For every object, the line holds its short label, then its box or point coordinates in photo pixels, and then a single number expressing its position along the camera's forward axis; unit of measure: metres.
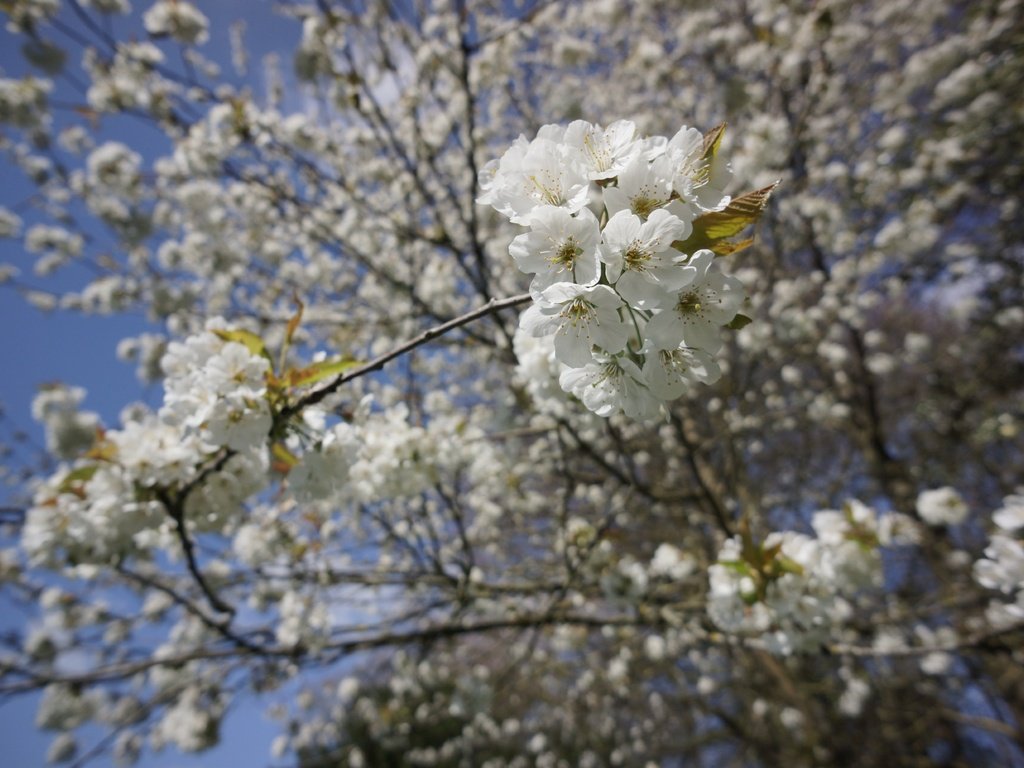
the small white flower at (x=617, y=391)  0.29
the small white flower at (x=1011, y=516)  0.42
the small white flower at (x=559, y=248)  0.27
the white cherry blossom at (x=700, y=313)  0.27
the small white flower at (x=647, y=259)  0.26
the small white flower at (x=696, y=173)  0.27
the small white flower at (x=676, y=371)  0.28
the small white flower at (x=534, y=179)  0.28
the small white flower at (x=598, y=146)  0.28
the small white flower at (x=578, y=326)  0.28
